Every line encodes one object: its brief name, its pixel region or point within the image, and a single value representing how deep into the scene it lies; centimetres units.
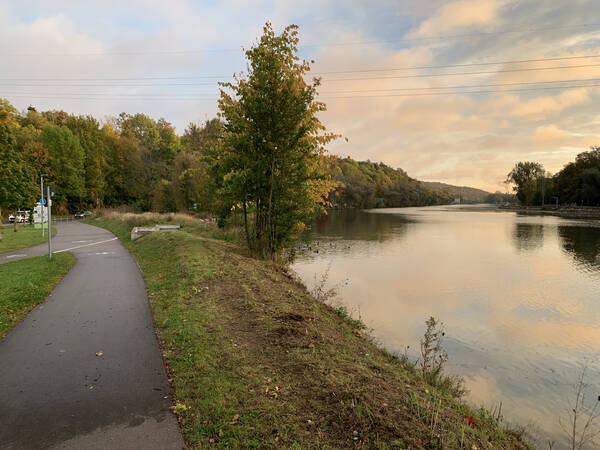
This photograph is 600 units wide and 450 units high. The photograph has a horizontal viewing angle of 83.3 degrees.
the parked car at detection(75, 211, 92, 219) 5730
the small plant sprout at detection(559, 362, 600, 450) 575
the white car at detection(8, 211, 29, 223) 4205
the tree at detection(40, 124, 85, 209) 5784
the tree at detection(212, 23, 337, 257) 1381
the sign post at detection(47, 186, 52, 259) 1453
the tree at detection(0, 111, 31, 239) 2402
